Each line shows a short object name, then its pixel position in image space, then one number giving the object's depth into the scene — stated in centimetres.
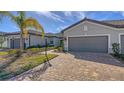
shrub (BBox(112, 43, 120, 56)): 525
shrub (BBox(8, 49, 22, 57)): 421
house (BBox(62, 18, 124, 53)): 548
